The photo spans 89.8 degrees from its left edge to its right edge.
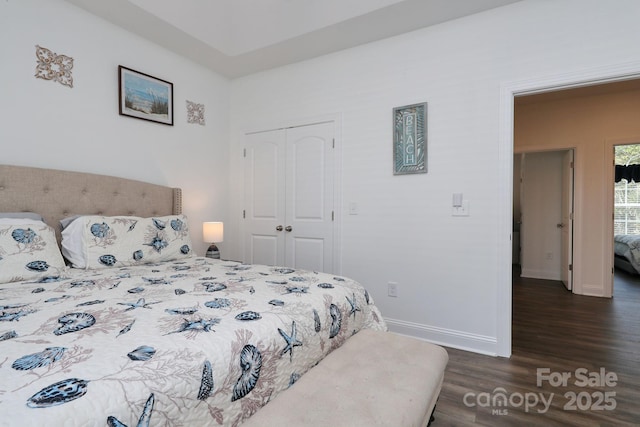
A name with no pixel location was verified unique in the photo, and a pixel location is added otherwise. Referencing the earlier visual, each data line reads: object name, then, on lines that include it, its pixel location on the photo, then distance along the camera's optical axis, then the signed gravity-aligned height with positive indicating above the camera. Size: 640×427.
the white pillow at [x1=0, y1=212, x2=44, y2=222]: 1.94 -0.04
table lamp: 3.24 -0.27
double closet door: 3.23 +0.13
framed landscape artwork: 2.77 +1.03
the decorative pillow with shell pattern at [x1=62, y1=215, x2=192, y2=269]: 2.08 -0.23
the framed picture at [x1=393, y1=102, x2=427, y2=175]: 2.73 +0.61
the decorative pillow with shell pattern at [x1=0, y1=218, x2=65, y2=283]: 1.71 -0.24
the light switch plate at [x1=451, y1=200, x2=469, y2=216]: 2.57 -0.01
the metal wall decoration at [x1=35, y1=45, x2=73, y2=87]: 2.29 +1.05
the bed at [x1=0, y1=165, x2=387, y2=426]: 0.76 -0.40
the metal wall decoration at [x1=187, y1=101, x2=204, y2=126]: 3.37 +1.03
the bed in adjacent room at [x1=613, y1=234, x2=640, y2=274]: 5.36 -0.77
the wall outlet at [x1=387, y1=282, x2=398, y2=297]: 2.88 -0.72
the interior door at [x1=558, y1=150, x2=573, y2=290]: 4.36 -0.15
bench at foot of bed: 0.98 -0.63
